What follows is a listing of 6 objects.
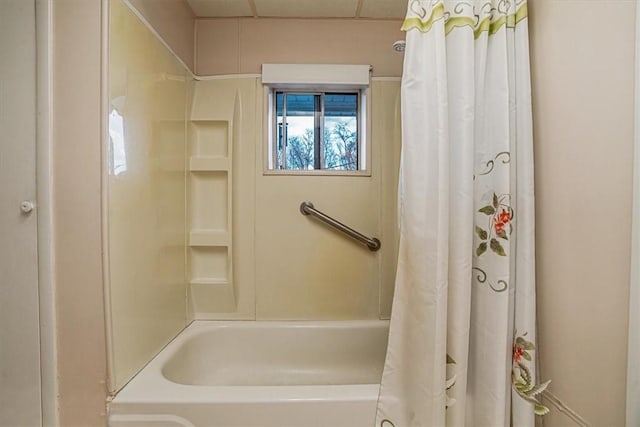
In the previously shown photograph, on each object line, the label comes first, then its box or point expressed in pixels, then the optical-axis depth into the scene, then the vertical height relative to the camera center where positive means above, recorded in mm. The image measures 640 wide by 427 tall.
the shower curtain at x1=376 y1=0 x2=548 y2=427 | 885 -20
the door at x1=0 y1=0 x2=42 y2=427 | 880 -22
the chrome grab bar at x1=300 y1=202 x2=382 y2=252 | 1615 -80
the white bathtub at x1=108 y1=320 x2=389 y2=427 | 941 -607
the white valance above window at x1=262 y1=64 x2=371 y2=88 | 1617 +686
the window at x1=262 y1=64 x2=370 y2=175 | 1747 +450
